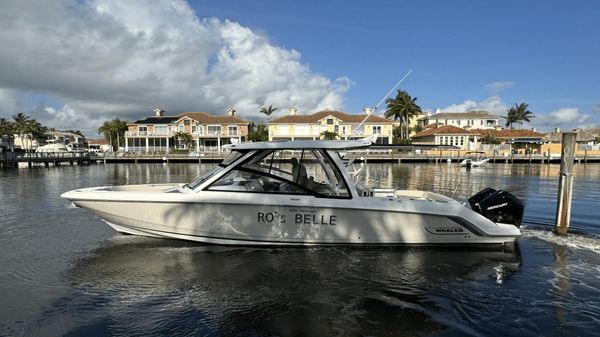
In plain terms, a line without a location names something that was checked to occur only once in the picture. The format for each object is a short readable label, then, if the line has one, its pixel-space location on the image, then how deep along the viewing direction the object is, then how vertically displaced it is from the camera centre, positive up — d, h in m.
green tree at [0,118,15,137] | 86.35 +3.88
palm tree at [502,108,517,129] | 94.62 +8.21
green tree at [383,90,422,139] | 79.06 +8.82
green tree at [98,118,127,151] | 95.50 +4.25
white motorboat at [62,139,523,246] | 6.82 -1.12
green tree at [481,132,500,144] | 69.25 +1.80
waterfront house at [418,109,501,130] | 94.06 +7.60
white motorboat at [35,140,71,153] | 63.45 -0.31
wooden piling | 8.08 -0.60
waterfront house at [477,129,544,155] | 59.84 +2.00
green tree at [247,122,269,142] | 75.94 +3.10
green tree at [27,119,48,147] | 86.25 +3.92
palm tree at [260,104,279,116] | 88.06 +8.84
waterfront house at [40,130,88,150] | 112.45 +3.16
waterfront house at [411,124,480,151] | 67.88 +2.40
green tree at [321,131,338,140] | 67.82 +2.43
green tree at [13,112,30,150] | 86.43 +5.10
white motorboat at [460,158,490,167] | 41.65 -1.50
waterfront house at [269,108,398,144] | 73.31 +4.34
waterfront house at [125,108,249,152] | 75.44 +3.14
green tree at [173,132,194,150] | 72.75 +1.61
